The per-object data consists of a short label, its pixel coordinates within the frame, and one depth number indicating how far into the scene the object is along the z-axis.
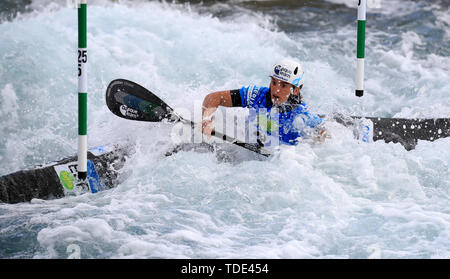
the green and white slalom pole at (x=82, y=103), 8.45
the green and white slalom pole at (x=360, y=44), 10.33
